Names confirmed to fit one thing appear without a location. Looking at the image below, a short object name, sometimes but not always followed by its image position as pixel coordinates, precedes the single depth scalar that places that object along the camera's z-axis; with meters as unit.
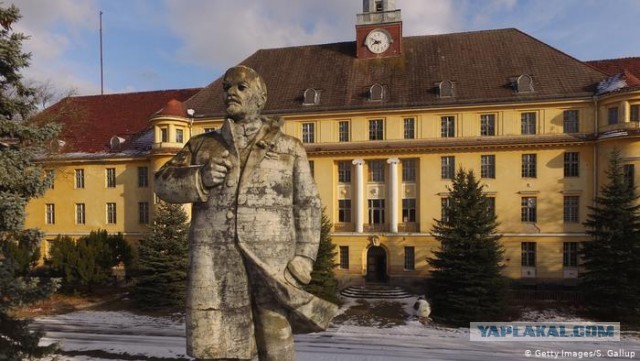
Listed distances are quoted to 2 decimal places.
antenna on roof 57.19
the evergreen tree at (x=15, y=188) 10.73
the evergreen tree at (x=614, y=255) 24.00
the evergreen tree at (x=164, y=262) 26.83
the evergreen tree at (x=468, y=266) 24.11
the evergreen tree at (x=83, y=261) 29.69
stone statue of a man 4.57
